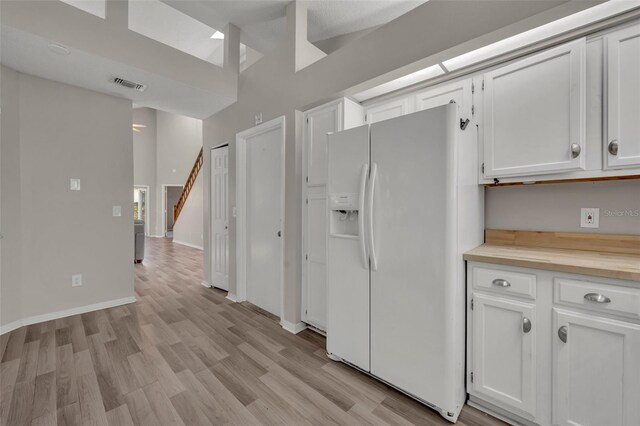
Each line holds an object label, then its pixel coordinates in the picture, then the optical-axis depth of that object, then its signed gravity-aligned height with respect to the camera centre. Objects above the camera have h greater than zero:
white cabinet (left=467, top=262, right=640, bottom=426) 1.22 -0.71
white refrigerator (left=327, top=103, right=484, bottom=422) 1.56 -0.25
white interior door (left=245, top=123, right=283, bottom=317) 3.12 -0.11
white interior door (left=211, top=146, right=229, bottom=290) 3.96 -0.11
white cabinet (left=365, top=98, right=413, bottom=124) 2.28 +0.91
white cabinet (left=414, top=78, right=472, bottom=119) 1.95 +0.88
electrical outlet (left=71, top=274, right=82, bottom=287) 3.15 -0.82
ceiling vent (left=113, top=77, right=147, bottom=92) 2.96 +1.45
